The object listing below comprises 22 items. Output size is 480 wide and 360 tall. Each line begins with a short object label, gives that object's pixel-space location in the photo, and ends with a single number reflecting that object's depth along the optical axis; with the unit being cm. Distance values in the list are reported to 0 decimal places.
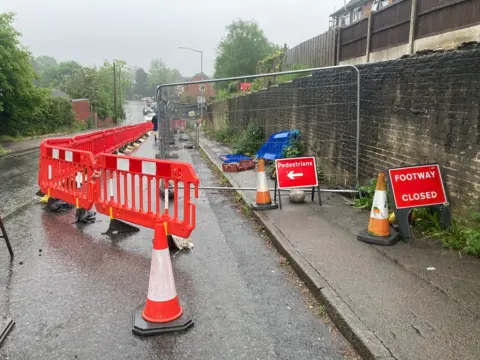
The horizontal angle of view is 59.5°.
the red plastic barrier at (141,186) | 504
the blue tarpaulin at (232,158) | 1284
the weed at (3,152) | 1790
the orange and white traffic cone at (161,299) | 344
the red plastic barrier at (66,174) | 646
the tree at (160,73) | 17862
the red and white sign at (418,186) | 514
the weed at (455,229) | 459
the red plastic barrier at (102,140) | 990
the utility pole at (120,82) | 8546
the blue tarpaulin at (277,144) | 1084
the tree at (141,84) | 18925
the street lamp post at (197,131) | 1248
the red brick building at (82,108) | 5753
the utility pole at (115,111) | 6989
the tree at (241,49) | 6600
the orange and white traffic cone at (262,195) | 705
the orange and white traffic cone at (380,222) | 512
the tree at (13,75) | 2273
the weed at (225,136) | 1683
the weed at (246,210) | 731
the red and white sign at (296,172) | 704
